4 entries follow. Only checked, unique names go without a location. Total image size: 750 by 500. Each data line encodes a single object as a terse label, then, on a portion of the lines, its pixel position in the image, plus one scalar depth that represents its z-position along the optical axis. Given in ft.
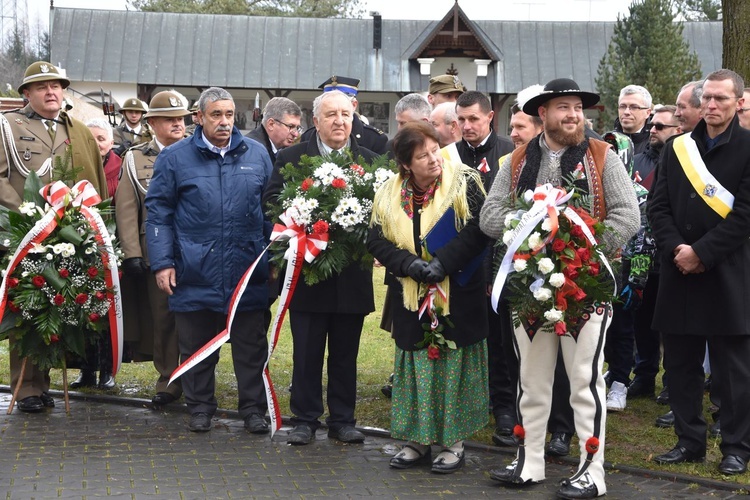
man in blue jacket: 24.59
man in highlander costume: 19.45
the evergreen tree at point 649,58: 111.65
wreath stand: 25.52
